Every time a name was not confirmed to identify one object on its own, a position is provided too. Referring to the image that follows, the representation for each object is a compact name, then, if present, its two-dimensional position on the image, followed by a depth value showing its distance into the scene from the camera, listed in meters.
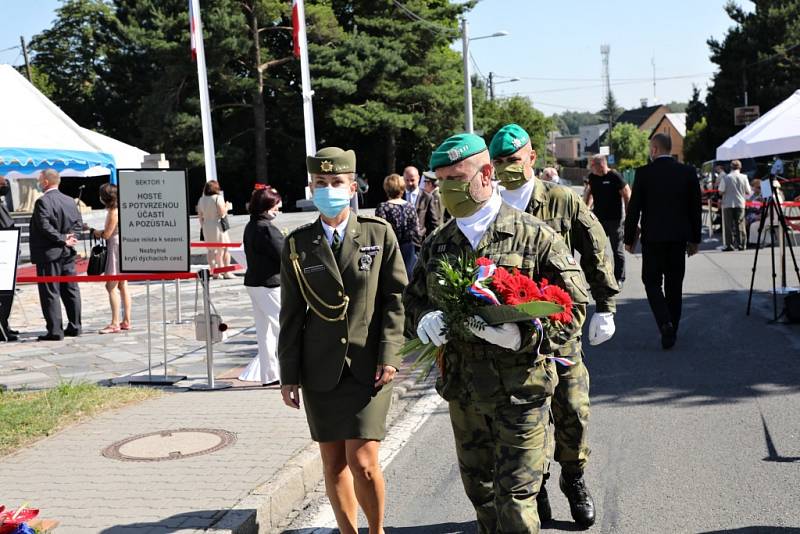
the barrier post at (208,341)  8.08
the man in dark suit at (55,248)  11.43
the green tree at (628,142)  124.62
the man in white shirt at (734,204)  18.62
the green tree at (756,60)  58.09
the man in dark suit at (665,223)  8.95
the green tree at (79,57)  52.53
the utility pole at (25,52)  58.04
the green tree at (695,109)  73.94
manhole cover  5.99
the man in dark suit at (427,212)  11.38
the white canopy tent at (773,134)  12.79
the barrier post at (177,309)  12.29
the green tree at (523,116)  63.42
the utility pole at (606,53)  150.25
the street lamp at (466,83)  40.12
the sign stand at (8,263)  9.73
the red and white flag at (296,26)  24.00
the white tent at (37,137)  12.99
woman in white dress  16.78
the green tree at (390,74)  42.09
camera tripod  10.12
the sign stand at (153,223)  8.53
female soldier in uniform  4.19
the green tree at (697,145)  65.22
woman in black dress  10.30
